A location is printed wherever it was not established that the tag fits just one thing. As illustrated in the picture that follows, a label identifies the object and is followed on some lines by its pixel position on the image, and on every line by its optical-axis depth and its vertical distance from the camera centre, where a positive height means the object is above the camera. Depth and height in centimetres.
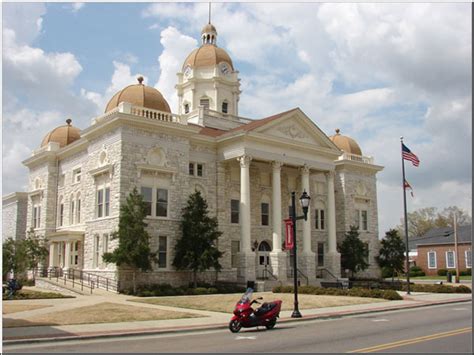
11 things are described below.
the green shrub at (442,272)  7050 -243
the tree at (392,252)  5453 +20
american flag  3772 +685
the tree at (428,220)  10730 +691
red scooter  1712 -195
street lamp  2307 +205
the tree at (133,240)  3369 +104
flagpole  3572 +373
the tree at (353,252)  5022 +22
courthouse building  3809 +638
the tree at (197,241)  3675 +103
